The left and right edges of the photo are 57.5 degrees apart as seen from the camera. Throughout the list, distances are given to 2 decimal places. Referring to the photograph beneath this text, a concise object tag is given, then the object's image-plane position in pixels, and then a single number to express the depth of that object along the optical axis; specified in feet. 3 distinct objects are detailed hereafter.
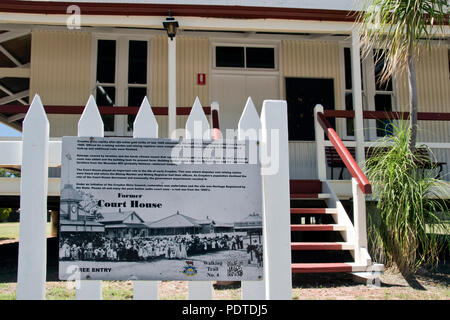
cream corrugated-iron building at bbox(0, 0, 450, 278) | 28.60
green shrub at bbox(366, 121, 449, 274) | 16.05
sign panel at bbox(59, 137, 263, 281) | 7.32
